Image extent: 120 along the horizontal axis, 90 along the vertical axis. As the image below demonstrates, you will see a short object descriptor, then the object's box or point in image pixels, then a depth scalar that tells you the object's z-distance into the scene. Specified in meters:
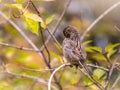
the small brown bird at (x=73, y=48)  4.72
